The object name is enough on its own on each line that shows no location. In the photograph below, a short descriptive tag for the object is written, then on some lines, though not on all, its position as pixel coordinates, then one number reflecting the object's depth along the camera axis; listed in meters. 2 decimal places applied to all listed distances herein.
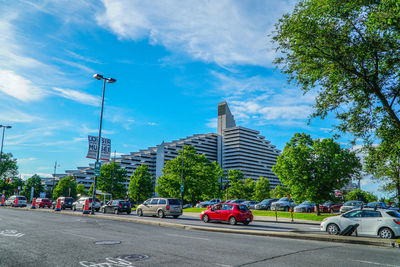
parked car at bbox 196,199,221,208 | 49.97
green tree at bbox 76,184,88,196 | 118.78
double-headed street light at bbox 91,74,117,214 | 25.62
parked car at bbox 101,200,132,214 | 31.88
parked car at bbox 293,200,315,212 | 38.81
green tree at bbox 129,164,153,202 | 69.69
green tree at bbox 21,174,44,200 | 118.12
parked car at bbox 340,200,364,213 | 34.53
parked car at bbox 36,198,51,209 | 46.16
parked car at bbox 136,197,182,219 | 25.62
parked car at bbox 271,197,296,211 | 40.81
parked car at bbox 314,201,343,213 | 38.19
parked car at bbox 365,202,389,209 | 35.44
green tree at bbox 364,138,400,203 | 13.26
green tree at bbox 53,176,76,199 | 107.93
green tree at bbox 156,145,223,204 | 55.66
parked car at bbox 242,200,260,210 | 49.34
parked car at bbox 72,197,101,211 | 36.98
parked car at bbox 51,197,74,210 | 40.56
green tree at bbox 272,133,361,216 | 30.08
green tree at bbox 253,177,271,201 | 83.88
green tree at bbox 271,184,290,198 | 83.55
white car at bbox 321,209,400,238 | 13.02
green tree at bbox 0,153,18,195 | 95.38
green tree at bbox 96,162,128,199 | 71.00
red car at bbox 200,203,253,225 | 20.61
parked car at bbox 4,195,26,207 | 47.06
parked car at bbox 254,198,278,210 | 44.62
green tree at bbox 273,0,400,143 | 12.31
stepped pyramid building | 158.88
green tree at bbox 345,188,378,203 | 81.19
